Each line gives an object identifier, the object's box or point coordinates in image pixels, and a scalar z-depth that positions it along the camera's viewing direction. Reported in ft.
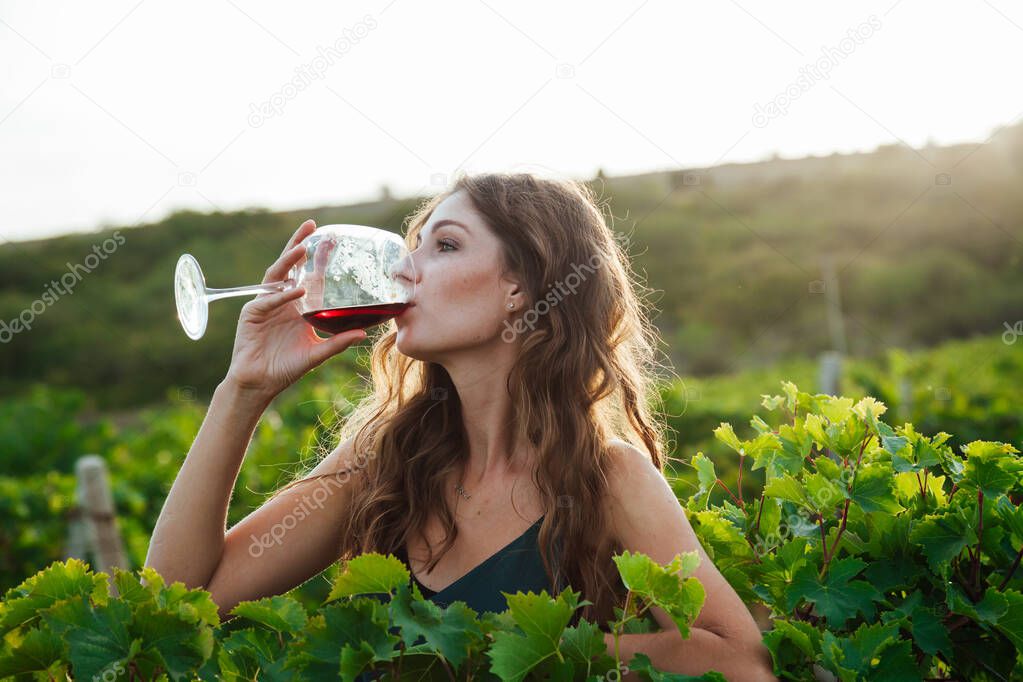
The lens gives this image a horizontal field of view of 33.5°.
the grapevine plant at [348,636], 3.63
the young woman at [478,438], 4.72
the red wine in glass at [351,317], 4.83
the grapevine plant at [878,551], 3.95
